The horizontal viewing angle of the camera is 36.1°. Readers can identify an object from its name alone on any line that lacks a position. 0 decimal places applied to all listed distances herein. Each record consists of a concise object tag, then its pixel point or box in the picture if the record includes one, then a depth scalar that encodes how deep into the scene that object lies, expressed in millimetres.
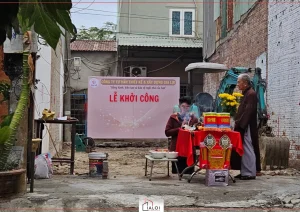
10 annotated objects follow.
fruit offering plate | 6891
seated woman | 8146
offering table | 6898
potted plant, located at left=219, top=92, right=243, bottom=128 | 8352
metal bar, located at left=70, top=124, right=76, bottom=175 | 8344
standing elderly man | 7527
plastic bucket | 7762
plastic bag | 7246
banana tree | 1882
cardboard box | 6840
